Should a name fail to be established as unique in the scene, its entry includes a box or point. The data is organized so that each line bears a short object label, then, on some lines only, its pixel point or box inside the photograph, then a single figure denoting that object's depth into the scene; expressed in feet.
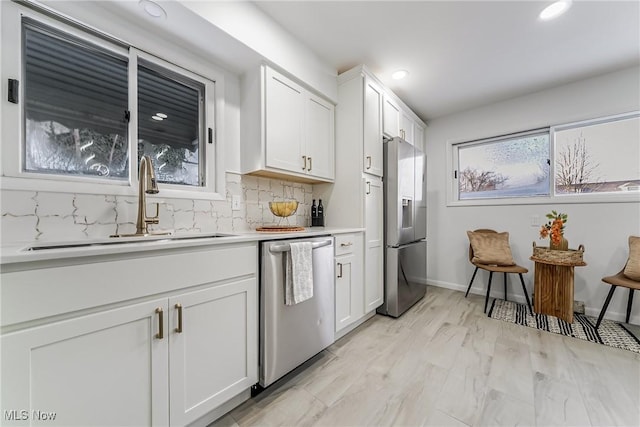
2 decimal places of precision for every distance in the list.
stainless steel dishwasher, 4.52
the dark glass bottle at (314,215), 8.26
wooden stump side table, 7.54
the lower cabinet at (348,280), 6.46
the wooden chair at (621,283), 6.24
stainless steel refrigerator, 8.14
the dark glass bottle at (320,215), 8.21
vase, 7.64
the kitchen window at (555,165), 8.11
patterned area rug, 6.46
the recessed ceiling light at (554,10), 5.41
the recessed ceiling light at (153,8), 4.30
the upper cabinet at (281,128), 6.05
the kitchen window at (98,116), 3.83
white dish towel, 4.79
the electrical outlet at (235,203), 6.32
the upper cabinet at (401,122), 8.72
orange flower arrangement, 7.66
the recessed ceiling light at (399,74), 8.11
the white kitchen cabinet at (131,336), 2.42
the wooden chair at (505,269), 8.24
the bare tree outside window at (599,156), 8.02
